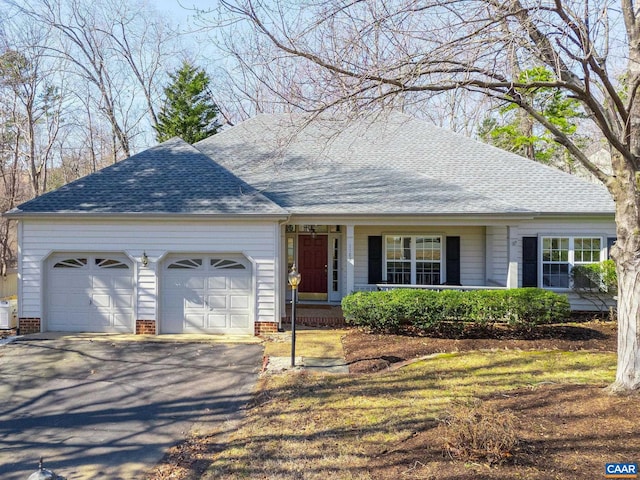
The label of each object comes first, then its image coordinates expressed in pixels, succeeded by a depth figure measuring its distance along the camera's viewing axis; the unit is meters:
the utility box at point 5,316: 9.98
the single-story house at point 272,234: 9.76
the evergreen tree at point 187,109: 26.28
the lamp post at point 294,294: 7.21
